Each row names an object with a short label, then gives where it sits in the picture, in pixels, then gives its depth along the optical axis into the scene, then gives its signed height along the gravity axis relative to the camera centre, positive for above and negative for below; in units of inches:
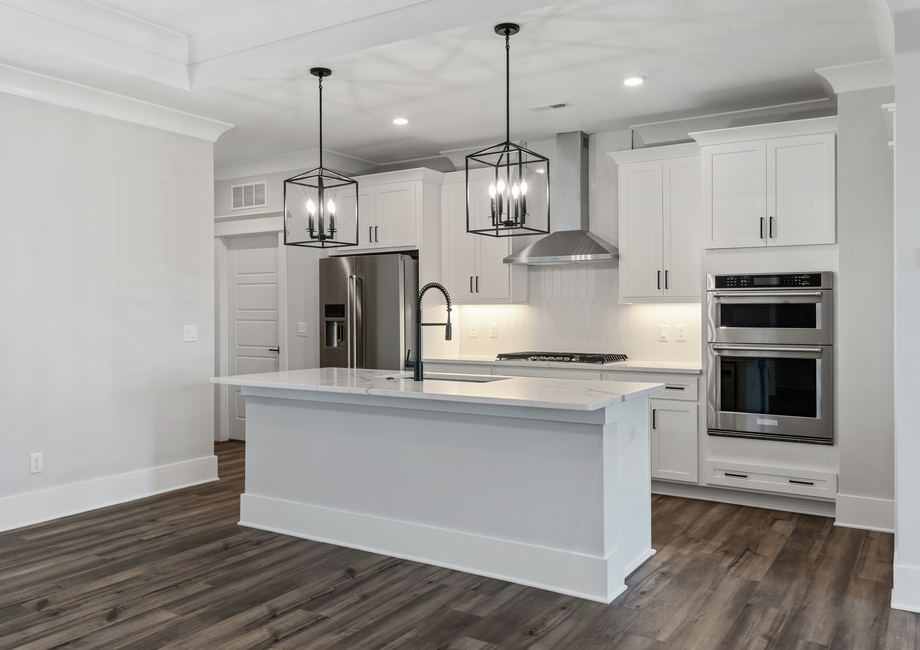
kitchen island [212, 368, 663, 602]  120.9 -29.1
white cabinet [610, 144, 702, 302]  194.9 +27.2
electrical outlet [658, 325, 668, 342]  213.8 -4.3
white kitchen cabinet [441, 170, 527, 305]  230.4 +19.3
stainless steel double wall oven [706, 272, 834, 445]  170.4 -9.5
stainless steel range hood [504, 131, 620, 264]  215.5 +34.5
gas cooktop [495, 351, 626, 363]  205.5 -11.1
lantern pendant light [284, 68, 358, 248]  147.6 +23.3
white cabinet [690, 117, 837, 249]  170.9 +33.7
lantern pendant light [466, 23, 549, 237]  133.0 +24.4
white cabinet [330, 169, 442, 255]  232.7 +37.7
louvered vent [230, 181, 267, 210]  253.8 +45.9
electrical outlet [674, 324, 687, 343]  210.7 -4.2
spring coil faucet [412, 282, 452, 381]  147.4 -6.4
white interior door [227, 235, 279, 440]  263.0 +4.5
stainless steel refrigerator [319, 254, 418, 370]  228.1 +3.7
